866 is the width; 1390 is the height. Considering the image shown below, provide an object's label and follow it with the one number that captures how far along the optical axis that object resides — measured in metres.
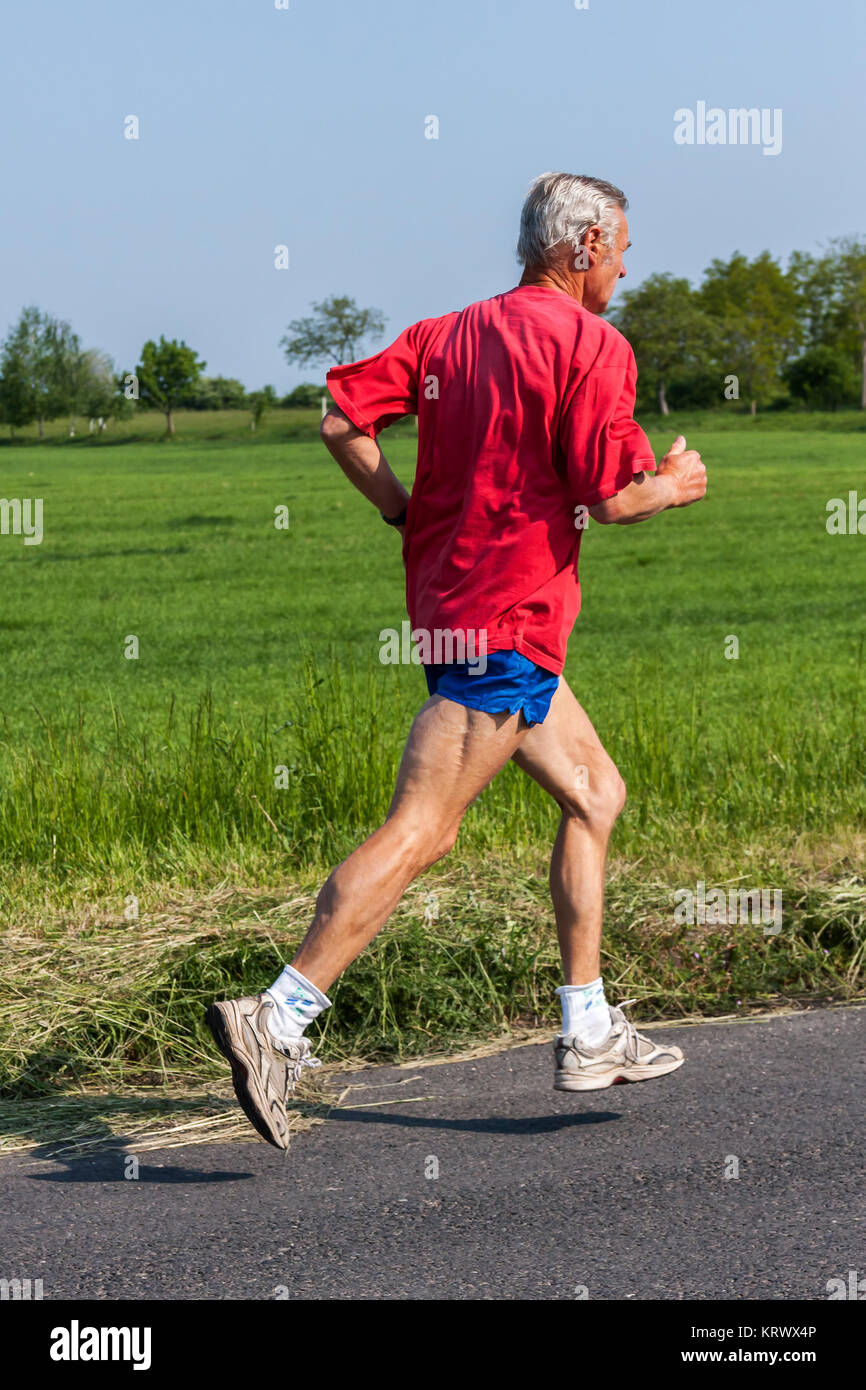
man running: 3.59
